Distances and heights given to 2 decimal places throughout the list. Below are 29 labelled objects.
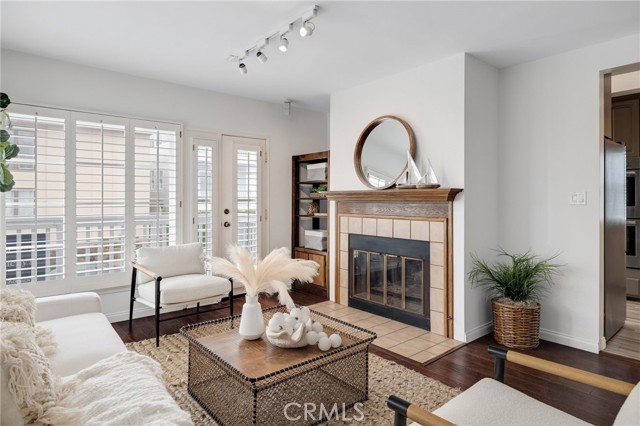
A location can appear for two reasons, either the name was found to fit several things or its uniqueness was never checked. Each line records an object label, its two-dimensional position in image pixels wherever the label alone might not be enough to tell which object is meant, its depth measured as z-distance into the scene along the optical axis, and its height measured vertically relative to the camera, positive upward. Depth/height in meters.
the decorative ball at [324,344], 2.08 -0.71
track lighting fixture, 2.62 +1.37
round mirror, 3.74 +0.65
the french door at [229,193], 4.43 +0.25
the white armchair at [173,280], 3.23 -0.60
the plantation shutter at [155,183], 3.94 +0.32
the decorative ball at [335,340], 2.12 -0.71
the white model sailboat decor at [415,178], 3.44 +0.33
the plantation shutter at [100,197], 3.60 +0.17
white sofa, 1.28 -0.68
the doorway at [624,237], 3.23 -0.23
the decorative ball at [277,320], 2.13 -0.59
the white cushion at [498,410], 1.41 -0.75
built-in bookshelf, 4.83 +0.01
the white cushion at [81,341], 1.84 -0.69
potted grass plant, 3.13 -0.67
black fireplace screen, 3.61 -0.64
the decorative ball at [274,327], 2.12 -0.63
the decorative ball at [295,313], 2.20 -0.57
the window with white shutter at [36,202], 3.25 +0.10
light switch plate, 3.16 +0.13
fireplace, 3.39 -0.27
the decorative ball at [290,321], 2.13 -0.60
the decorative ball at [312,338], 2.13 -0.70
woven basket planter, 3.11 -0.91
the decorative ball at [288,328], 2.09 -0.63
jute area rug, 2.12 -1.10
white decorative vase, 2.23 -0.63
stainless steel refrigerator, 3.24 -0.21
